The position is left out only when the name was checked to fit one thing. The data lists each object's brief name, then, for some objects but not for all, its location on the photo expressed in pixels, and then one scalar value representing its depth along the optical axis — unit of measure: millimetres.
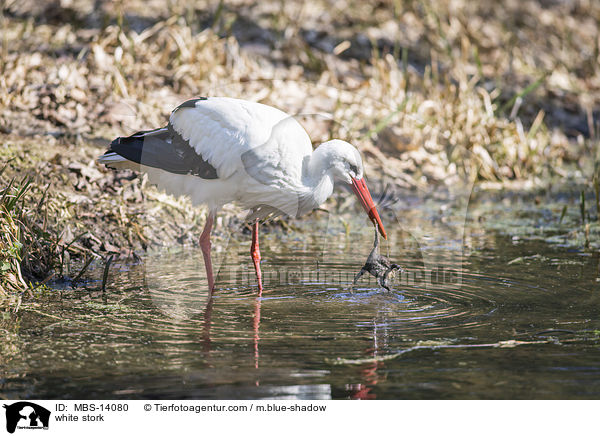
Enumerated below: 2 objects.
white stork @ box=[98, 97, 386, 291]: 11570
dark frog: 11320
